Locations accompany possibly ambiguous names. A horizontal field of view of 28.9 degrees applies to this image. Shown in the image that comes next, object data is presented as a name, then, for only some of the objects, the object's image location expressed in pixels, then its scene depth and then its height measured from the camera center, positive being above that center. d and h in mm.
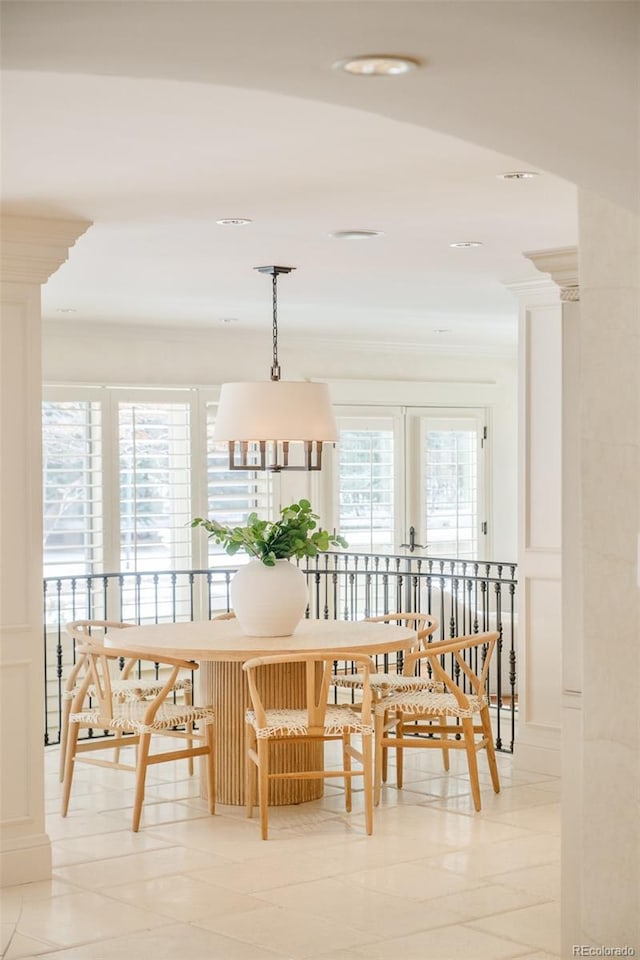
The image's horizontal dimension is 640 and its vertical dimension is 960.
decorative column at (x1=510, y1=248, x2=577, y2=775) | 6512 -200
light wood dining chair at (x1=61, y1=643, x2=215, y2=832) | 5438 -1019
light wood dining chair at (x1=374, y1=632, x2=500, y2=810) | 5676 -1013
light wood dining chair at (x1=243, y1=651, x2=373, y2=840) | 5215 -991
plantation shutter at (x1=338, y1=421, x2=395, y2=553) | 10234 +33
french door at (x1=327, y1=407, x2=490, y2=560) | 10273 +75
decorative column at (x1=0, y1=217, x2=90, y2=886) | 4688 -177
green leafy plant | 5785 -224
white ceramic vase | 5738 -498
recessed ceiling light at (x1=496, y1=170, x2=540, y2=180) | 4137 +1063
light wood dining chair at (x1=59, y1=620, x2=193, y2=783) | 5914 -959
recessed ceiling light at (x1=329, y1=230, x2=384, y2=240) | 5328 +1113
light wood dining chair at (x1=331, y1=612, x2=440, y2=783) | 5977 -931
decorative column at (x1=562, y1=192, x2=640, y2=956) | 2930 -194
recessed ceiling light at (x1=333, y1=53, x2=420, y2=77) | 2123 +739
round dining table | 5684 -927
